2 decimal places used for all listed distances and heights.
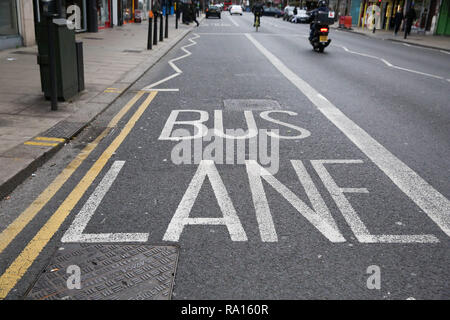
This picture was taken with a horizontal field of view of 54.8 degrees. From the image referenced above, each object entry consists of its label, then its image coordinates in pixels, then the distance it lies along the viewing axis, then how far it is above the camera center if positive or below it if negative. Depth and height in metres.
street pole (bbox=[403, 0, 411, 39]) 38.40 +1.84
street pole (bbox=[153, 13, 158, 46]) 16.83 -0.89
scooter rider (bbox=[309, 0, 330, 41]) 17.26 +0.43
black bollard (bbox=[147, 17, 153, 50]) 15.06 -0.86
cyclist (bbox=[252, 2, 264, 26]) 29.46 +0.54
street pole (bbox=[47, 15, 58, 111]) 6.44 -0.68
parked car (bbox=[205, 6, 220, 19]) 53.25 +0.57
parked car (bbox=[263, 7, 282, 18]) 66.44 +1.04
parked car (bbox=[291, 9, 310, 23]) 47.69 +0.28
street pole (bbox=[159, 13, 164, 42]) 18.50 -0.92
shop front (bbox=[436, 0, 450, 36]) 32.34 +0.61
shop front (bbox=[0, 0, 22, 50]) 13.84 -0.59
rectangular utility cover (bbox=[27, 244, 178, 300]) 2.72 -1.68
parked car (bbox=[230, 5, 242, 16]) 72.94 +1.17
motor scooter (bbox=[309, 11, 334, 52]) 16.97 -0.19
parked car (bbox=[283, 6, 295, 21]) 51.52 +0.80
